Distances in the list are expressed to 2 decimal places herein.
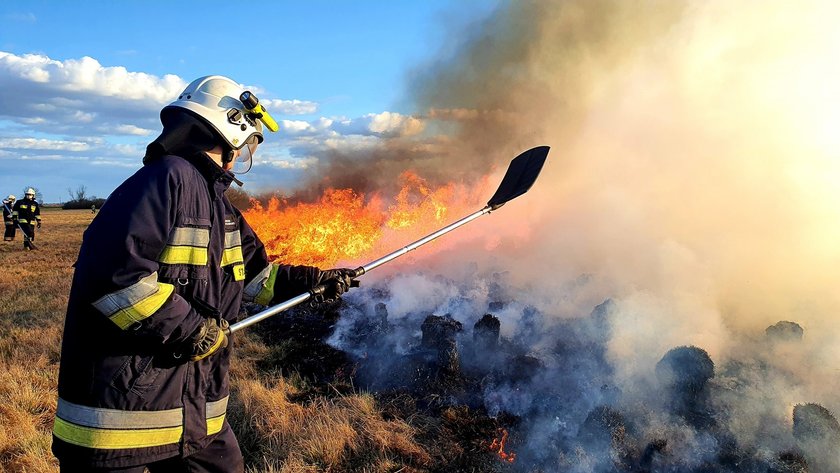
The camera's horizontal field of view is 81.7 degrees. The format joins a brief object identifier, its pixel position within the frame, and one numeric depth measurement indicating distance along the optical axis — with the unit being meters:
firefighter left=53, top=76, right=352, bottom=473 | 1.98
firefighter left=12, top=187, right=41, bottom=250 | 18.06
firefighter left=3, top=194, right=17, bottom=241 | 19.67
